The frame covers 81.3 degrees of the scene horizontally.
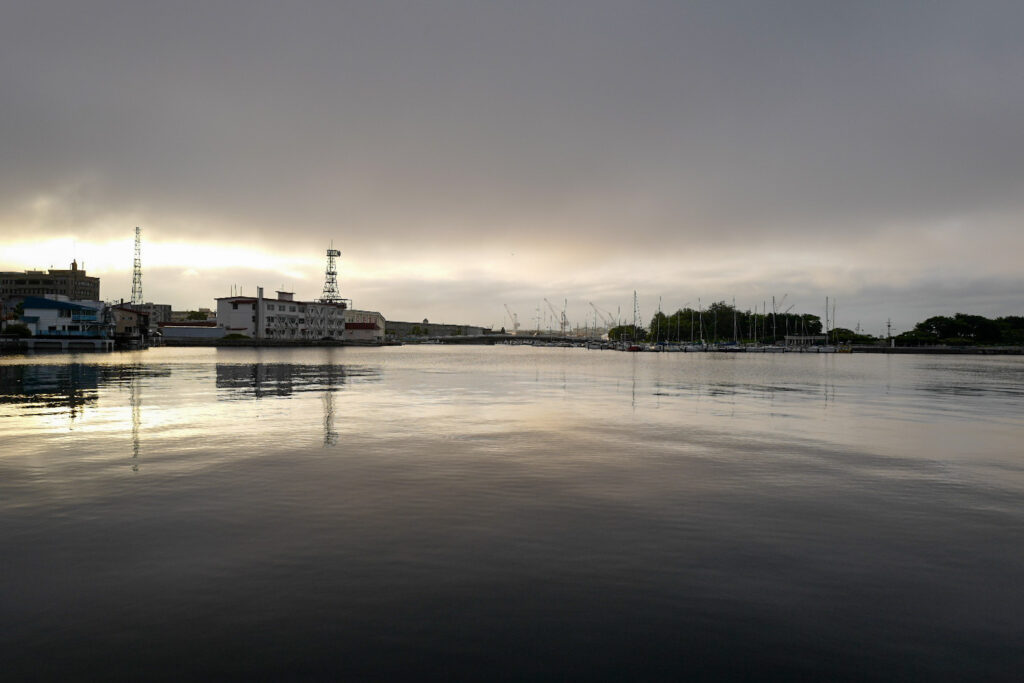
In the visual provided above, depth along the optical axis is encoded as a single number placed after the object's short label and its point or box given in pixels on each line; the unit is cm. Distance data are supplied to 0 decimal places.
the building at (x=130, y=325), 16525
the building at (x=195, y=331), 19612
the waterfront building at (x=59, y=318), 14300
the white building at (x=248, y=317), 19412
